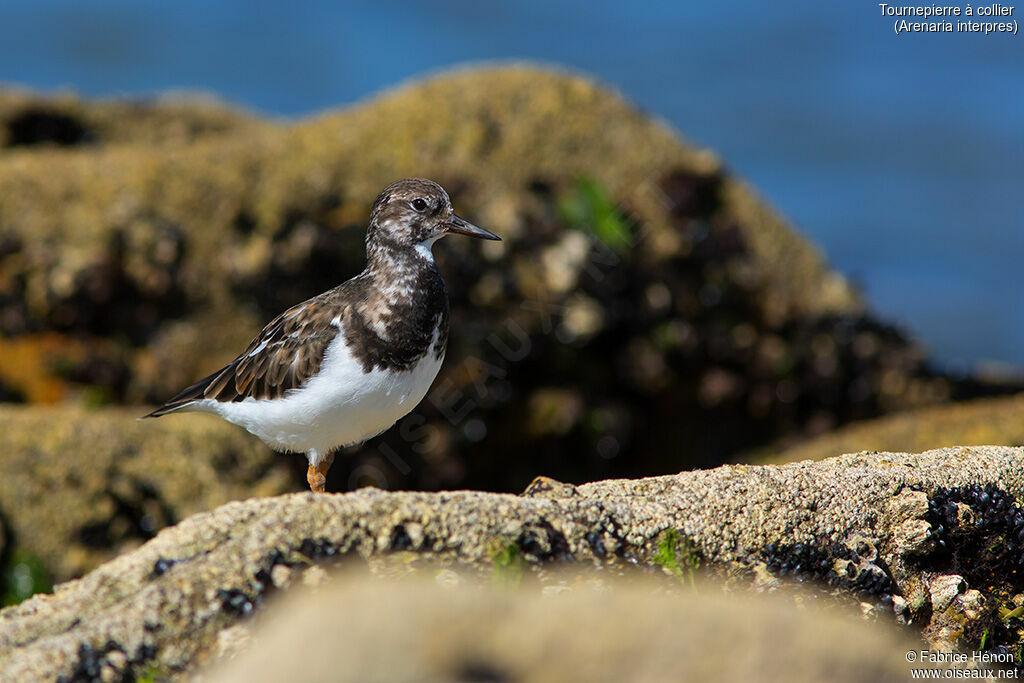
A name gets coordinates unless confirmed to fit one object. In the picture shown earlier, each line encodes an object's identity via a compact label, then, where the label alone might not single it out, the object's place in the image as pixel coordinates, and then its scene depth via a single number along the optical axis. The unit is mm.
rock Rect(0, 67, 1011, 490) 23359
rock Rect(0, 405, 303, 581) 18562
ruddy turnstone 11867
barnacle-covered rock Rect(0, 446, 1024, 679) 7496
